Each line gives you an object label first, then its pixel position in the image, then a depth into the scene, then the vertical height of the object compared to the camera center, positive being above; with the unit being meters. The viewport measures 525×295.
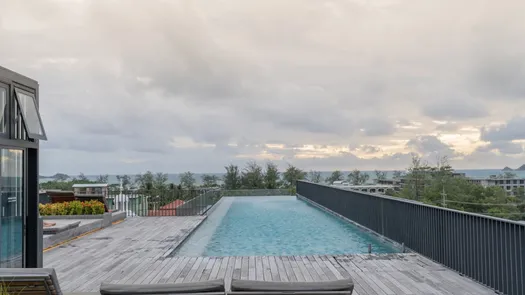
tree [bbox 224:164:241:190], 25.98 -0.55
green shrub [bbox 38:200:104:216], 10.13 -0.99
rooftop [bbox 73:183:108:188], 11.73 -0.47
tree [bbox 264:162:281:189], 25.44 -0.61
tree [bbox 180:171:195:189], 31.08 -0.74
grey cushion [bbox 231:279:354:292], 2.56 -0.76
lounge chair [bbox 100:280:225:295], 2.54 -0.76
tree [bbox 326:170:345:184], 30.99 -0.74
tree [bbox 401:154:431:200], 26.05 -0.79
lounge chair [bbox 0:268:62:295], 2.64 -0.73
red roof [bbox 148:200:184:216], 12.56 -1.33
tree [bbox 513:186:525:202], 25.05 -1.82
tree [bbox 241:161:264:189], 25.46 -0.55
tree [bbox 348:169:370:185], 30.83 -0.81
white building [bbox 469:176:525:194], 26.08 -1.14
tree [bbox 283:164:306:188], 26.42 -0.52
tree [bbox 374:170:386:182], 35.62 -0.72
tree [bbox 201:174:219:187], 29.52 -0.82
